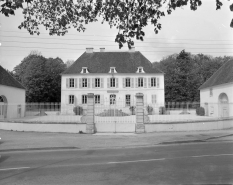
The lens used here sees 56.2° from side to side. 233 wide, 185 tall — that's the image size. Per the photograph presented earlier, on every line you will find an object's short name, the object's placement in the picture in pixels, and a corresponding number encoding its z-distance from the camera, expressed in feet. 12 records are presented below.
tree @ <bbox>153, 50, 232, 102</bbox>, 159.43
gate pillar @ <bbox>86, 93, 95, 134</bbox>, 50.70
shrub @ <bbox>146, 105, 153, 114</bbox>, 54.67
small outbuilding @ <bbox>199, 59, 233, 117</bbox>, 61.77
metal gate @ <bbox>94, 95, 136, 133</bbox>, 51.83
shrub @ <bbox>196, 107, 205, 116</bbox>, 79.87
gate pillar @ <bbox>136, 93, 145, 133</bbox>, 50.62
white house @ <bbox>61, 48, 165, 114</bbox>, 121.80
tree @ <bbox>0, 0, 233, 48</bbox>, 16.26
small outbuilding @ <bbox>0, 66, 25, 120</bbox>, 85.66
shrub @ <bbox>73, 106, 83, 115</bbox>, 56.37
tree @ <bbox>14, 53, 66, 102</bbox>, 150.41
